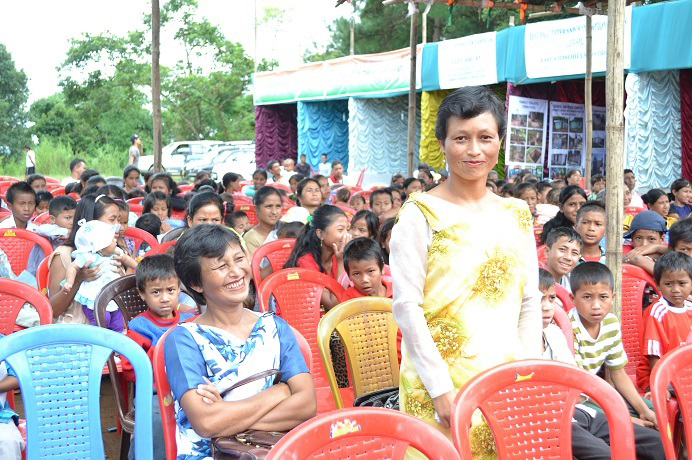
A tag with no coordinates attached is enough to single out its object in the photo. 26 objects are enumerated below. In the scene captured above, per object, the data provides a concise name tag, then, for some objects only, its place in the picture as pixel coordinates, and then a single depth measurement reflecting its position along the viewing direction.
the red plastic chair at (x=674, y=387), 2.39
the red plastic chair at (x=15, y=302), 3.48
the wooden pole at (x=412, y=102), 10.30
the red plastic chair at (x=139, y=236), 5.57
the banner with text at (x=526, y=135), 13.77
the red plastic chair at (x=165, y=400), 2.42
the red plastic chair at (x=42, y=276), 4.42
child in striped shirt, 3.46
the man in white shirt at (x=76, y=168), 11.62
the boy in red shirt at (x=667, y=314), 3.77
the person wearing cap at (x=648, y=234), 5.20
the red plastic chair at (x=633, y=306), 4.37
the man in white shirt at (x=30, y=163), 18.87
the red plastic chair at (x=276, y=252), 4.96
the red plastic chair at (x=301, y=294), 4.07
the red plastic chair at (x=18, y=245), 5.43
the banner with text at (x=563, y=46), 11.62
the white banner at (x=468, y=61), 14.34
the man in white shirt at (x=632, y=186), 9.23
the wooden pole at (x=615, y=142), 3.87
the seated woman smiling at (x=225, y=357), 2.25
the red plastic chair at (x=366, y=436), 1.77
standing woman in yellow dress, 2.08
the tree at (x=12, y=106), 31.09
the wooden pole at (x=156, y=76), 8.91
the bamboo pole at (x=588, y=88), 8.49
